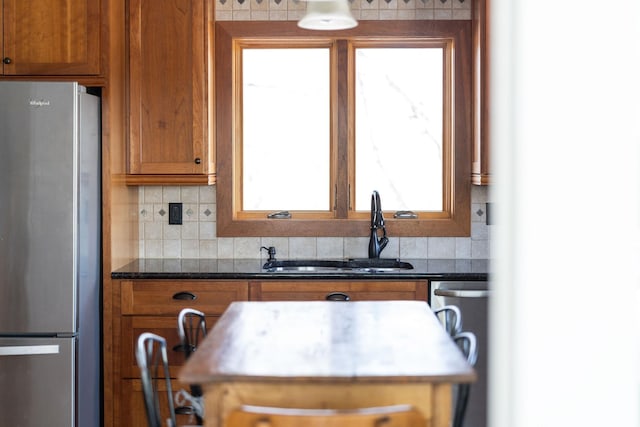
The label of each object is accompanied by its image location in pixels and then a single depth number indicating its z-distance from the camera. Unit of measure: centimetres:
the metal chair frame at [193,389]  263
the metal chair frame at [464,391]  220
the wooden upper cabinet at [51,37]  364
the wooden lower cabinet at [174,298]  368
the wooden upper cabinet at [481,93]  387
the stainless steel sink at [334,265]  410
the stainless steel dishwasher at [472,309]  360
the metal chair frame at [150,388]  211
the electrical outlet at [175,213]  425
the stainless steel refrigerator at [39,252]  341
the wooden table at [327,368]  184
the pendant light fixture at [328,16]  282
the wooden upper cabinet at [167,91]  394
